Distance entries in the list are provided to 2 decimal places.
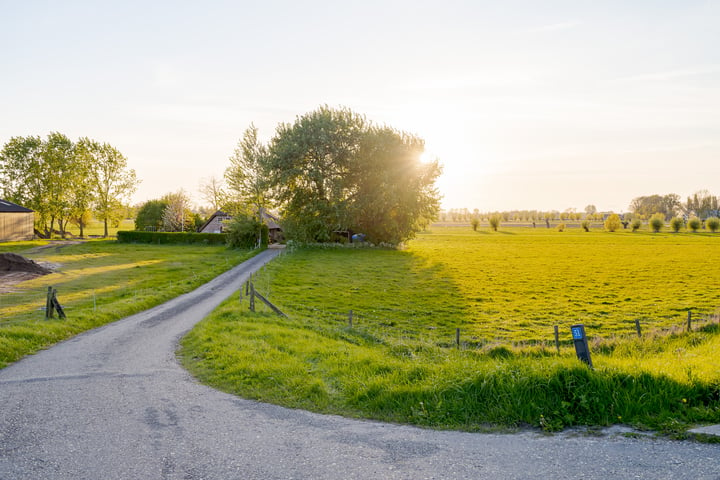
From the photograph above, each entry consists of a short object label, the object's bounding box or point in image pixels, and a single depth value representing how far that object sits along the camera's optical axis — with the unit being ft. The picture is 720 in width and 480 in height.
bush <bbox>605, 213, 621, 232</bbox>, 392.47
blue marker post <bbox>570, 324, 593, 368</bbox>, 29.25
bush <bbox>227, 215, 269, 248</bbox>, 198.18
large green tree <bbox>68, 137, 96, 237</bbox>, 260.42
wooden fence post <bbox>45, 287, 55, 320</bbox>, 61.82
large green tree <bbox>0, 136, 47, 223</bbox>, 255.50
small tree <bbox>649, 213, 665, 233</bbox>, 367.04
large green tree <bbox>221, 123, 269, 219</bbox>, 211.61
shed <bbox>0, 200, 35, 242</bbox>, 230.27
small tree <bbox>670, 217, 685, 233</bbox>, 362.94
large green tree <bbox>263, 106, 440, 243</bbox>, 185.26
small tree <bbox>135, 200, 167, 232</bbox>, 300.61
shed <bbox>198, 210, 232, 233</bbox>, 265.95
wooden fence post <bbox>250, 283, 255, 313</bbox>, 65.53
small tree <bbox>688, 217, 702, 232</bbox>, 358.43
